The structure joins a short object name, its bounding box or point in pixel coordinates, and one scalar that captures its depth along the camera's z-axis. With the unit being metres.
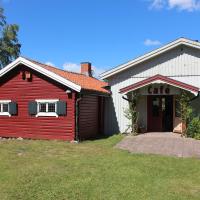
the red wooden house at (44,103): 12.24
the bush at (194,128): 12.63
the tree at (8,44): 35.31
